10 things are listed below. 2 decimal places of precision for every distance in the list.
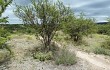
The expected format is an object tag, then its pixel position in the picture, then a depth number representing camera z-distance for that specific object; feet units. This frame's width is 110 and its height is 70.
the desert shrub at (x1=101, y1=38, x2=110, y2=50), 22.31
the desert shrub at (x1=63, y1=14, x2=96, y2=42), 24.95
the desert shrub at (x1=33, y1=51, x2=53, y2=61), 15.36
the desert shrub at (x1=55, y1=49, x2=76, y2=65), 14.79
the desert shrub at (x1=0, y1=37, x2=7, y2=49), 15.03
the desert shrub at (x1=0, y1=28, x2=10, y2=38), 15.35
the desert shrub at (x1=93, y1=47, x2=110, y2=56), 19.18
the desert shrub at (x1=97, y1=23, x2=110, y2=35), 25.71
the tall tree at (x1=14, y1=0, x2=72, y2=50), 16.94
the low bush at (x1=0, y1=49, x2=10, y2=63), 16.01
